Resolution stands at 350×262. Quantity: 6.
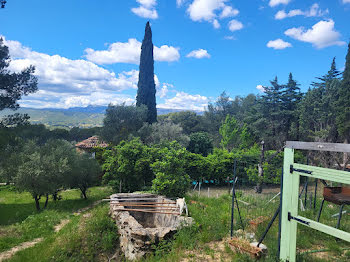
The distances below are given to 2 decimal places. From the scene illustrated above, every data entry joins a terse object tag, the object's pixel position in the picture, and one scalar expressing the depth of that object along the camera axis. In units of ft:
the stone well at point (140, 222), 19.97
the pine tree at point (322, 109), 71.20
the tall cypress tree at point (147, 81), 94.73
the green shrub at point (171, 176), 33.27
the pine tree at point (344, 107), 63.46
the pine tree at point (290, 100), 92.48
